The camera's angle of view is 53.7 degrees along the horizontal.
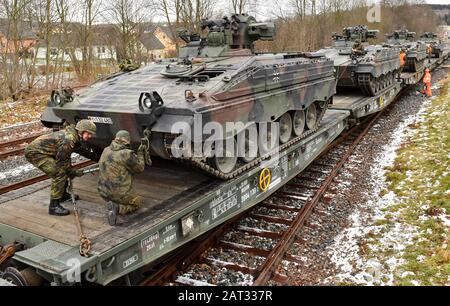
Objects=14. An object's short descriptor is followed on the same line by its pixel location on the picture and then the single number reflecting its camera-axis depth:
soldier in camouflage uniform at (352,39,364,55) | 15.84
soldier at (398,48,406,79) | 19.66
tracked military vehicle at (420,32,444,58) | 34.45
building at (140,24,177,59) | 36.30
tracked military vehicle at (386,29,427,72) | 23.12
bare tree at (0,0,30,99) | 21.73
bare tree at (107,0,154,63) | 32.28
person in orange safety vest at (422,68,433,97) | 20.94
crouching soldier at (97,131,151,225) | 5.41
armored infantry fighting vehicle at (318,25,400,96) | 14.76
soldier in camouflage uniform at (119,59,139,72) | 9.19
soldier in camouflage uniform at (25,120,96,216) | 5.70
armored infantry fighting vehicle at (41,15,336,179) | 6.10
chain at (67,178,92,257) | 4.59
